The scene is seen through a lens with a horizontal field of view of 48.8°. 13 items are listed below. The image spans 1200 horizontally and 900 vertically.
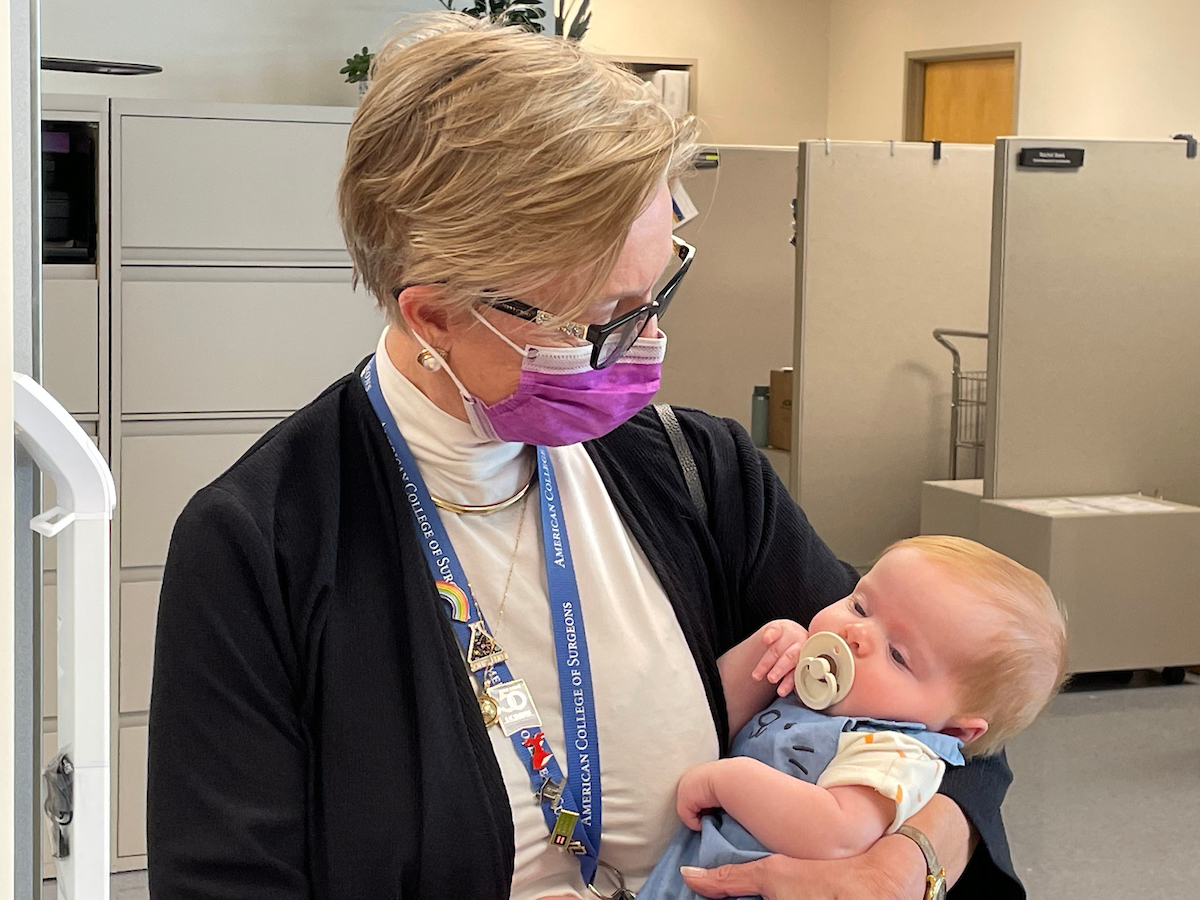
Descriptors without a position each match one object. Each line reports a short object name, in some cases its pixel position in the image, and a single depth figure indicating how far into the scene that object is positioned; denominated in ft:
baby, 3.94
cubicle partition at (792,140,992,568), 16.21
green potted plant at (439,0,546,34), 10.89
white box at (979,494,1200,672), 14.17
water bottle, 17.69
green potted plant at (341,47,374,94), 11.41
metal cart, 17.07
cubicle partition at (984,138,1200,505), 14.51
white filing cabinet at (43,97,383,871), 10.14
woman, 3.47
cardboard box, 17.22
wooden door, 26.05
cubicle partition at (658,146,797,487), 17.58
